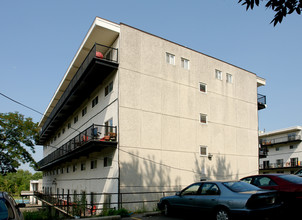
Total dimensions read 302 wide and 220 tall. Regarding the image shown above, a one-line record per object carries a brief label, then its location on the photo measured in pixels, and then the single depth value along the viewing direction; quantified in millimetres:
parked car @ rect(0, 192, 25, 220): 5957
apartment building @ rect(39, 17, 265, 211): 17547
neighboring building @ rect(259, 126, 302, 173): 50625
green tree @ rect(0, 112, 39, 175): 32812
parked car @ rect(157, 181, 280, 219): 8297
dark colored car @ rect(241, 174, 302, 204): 9469
